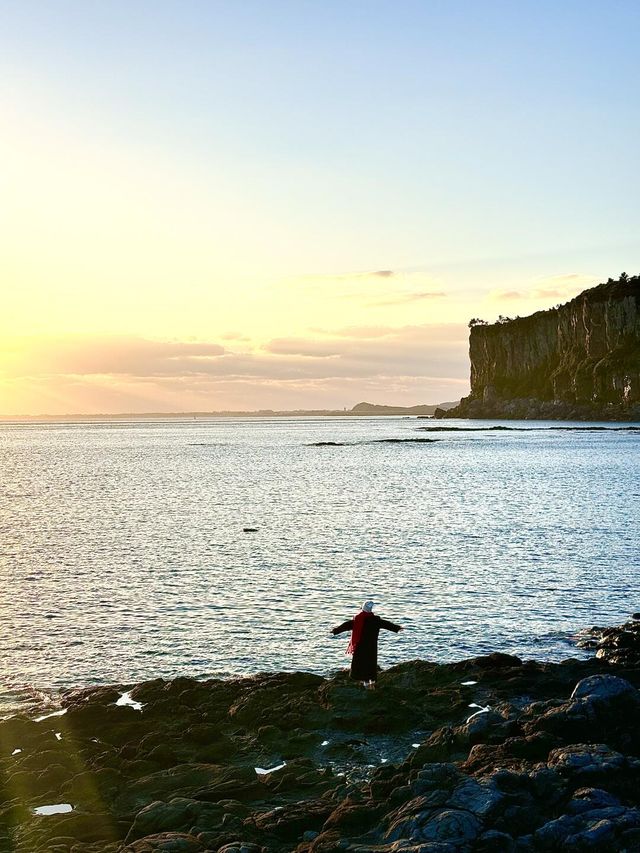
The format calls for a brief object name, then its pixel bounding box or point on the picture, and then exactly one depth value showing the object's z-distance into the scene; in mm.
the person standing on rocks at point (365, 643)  17547
